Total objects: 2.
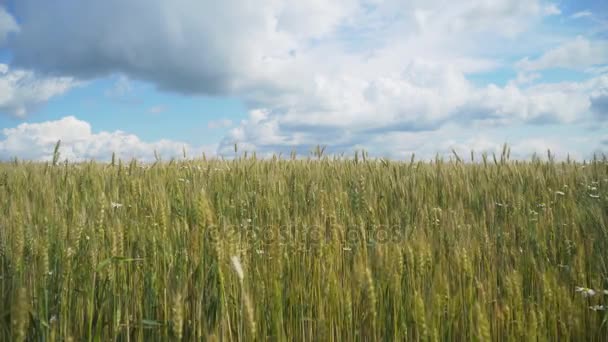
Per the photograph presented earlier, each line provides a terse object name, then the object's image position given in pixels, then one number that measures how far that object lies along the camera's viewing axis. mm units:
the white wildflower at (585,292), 2074
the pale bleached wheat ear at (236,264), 1236
